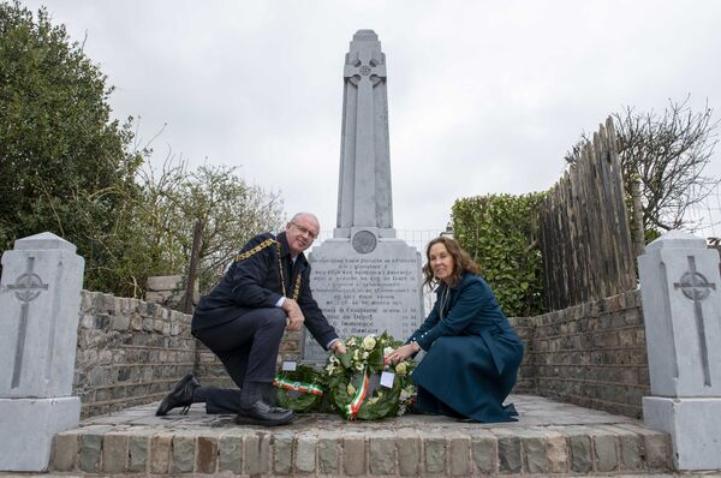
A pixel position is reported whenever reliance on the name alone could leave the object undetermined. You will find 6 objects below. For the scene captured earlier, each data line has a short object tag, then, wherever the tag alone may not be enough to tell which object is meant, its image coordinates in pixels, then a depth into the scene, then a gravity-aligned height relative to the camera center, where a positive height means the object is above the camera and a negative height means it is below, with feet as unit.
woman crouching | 11.68 -0.21
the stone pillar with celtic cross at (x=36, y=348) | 9.41 -0.12
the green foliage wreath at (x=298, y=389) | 12.51 -1.16
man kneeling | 10.97 +0.48
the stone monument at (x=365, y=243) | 17.80 +3.50
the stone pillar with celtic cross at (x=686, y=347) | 9.43 -0.12
